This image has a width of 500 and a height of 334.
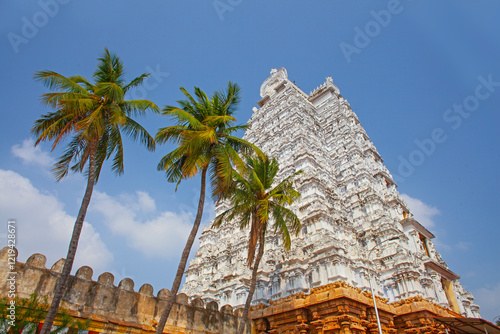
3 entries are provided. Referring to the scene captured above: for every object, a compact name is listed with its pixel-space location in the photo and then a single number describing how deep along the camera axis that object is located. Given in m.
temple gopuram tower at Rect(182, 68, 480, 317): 23.94
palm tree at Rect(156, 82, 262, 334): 14.58
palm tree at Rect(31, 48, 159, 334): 12.31
